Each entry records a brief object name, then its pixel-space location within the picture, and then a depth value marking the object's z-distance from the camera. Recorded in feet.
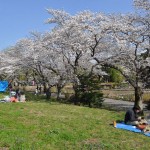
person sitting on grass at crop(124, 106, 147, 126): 25.05
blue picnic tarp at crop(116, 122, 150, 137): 23.52
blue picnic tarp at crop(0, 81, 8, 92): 77.86
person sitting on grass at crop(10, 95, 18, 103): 40.69
